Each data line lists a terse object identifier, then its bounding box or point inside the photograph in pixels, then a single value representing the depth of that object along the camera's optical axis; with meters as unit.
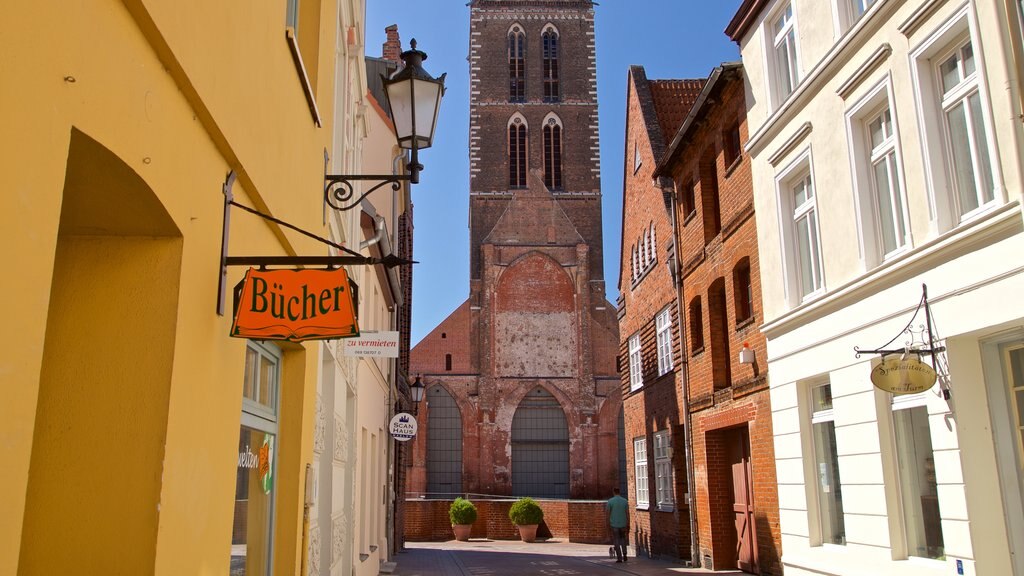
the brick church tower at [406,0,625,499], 41.41
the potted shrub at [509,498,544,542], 31.72
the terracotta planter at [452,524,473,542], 32.94
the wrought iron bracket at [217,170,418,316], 3.86
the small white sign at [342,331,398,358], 9.22
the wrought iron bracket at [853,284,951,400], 7.79
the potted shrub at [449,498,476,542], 32.88
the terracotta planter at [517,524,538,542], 31.89
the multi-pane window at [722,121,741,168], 15.44
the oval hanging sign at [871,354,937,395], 7.66
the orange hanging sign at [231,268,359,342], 3.86
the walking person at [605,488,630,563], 21.20
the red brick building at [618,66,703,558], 19.09
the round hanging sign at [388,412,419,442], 16.86
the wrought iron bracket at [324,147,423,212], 6.07
